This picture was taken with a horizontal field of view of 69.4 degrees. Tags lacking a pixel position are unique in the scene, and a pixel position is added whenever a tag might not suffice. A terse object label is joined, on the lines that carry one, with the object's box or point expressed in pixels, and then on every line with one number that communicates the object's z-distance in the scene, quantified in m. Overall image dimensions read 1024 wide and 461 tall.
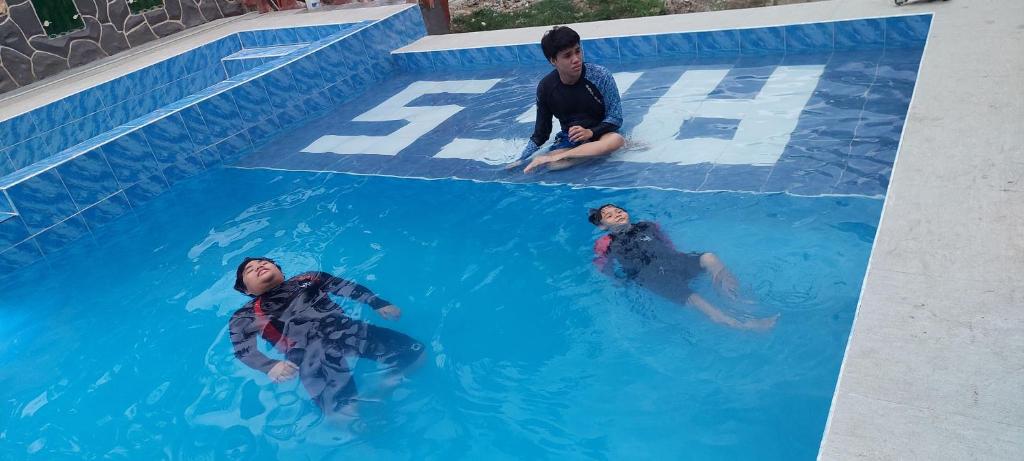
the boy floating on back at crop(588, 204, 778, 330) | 3.44
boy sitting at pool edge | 5.16
